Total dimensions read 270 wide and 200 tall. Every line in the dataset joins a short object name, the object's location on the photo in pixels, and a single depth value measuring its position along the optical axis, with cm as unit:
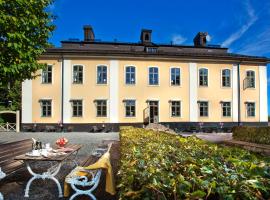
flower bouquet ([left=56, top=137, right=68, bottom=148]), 456
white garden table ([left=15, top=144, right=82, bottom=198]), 334
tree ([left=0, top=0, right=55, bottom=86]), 489
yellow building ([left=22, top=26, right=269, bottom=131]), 1717
